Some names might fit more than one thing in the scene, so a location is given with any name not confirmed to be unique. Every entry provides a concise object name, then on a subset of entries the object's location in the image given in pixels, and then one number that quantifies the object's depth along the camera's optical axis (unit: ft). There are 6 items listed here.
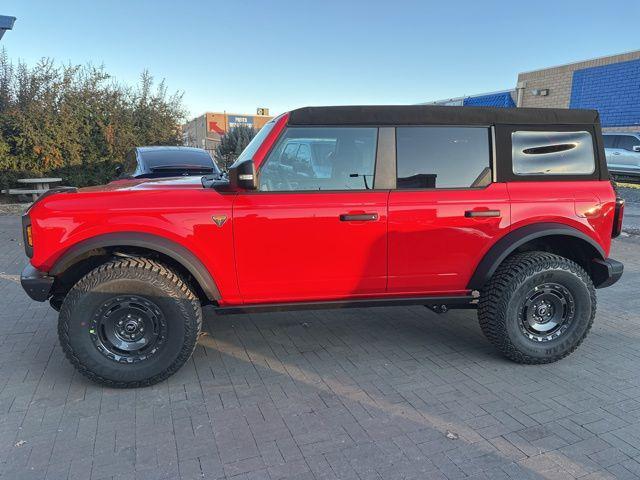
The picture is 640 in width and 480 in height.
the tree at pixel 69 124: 37.24
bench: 36.86
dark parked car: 23.85
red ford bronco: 10.19
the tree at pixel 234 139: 51.08
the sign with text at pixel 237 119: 112.84
